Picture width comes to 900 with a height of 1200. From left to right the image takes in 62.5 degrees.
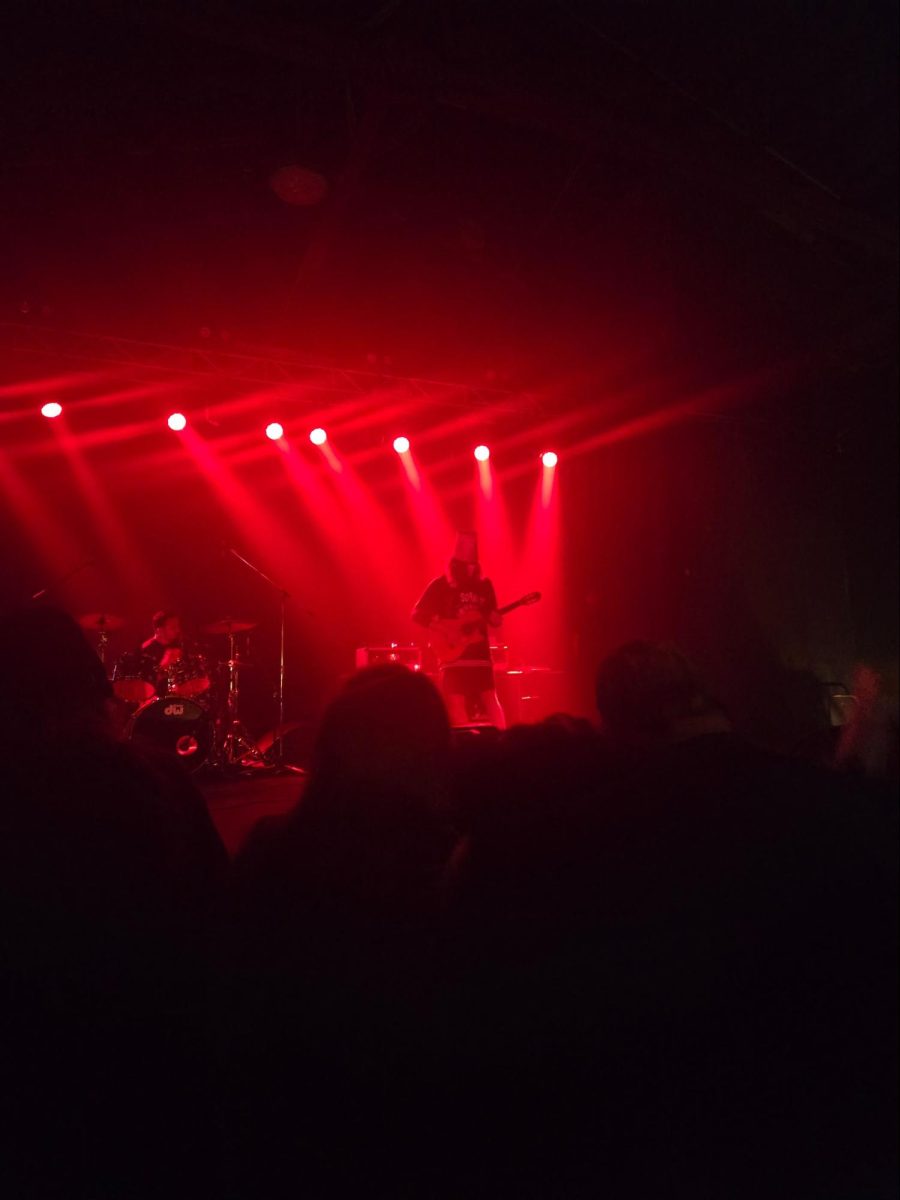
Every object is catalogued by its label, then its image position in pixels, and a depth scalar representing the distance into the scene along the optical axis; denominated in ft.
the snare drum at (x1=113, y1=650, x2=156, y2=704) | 19.06
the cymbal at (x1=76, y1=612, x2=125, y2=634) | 19.97
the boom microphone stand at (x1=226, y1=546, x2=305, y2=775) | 18.06
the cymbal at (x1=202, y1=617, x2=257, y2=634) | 20.93
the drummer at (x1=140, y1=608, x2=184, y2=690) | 20.63
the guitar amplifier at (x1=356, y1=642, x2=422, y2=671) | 20.67
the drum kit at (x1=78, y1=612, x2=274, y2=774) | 18.89
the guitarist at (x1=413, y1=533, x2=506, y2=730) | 19.04
